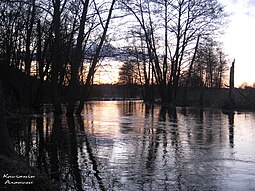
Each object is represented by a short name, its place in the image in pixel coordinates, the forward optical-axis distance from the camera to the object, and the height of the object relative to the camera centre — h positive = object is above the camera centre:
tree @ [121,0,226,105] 44.91 +7.89
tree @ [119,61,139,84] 75.69 +6.11
